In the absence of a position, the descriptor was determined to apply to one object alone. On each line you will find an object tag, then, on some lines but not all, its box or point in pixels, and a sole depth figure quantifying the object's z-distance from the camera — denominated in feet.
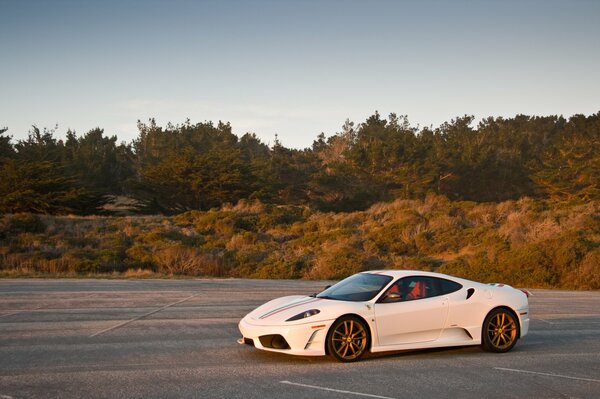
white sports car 28.66
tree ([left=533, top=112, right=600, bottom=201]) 200.80
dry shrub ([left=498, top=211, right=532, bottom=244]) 100.68
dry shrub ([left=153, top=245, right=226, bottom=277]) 88.33
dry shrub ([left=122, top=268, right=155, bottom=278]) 78.05
